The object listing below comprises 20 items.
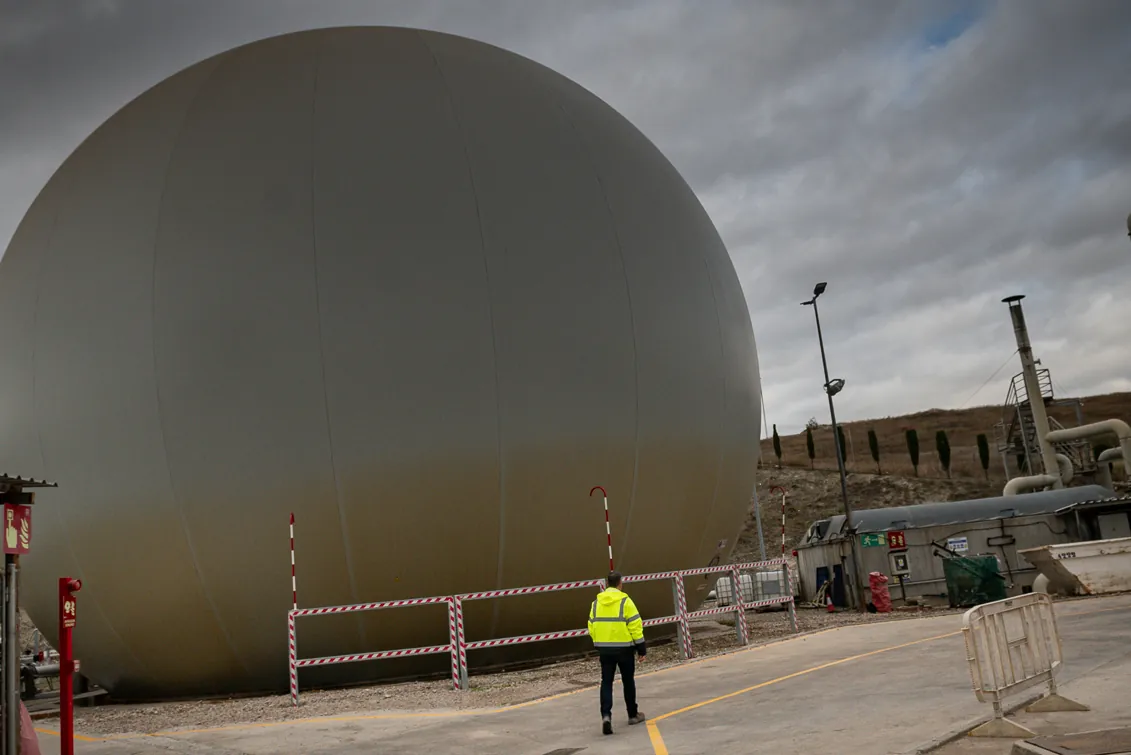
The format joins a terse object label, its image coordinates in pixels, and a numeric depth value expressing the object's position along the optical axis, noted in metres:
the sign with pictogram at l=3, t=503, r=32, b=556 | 5.50
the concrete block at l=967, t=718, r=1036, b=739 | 5.25
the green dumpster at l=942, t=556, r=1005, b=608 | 18.09
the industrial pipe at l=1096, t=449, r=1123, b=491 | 35.34
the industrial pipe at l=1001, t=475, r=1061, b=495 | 34.50
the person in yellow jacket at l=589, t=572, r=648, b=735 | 6.88
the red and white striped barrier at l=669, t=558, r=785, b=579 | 11.70
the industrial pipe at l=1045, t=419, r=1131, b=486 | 33.22
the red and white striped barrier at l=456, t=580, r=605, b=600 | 9.84
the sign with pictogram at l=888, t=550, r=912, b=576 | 20.72
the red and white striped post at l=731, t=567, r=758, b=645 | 12.06
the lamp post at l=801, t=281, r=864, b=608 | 19.80
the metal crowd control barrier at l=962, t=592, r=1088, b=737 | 5.53
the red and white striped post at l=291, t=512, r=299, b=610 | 9.39
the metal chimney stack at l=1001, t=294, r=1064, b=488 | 36.25
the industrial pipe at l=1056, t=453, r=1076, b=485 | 36.31
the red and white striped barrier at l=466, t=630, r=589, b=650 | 9.86
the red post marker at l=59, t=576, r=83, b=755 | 5.77
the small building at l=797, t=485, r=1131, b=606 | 20.47
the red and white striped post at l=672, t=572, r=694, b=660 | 11.02
